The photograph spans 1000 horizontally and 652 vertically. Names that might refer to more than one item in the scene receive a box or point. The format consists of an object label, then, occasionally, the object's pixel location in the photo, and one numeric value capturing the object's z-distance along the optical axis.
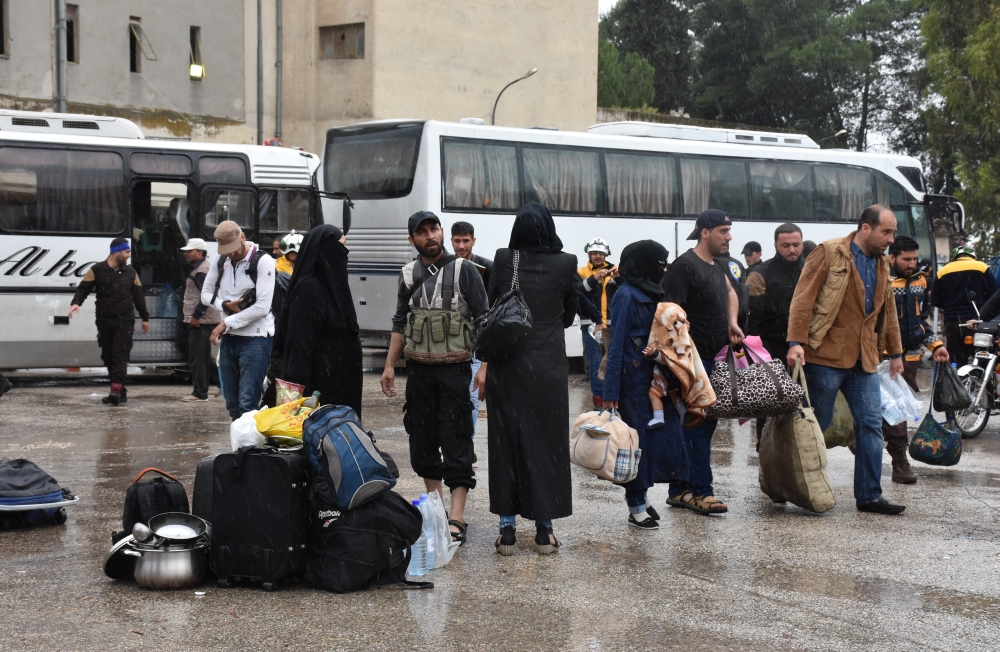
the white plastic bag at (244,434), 6.23
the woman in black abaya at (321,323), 7.12
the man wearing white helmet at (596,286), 13.64
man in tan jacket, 8.13
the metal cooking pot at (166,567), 6.01
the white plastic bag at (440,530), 6.39
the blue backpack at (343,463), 6.04
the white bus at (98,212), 16.56
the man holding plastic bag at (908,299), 10.41
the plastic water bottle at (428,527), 6.35
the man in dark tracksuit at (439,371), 7.06
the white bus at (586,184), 18.88
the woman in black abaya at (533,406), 6.88
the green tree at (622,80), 64.25
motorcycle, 12.12
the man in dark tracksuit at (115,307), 14.69
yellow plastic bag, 6.26
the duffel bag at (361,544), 6.02
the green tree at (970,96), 33.34
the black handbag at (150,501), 6.50
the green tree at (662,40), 70.12
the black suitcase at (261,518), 6.04
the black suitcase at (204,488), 6.28
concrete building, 31.36
